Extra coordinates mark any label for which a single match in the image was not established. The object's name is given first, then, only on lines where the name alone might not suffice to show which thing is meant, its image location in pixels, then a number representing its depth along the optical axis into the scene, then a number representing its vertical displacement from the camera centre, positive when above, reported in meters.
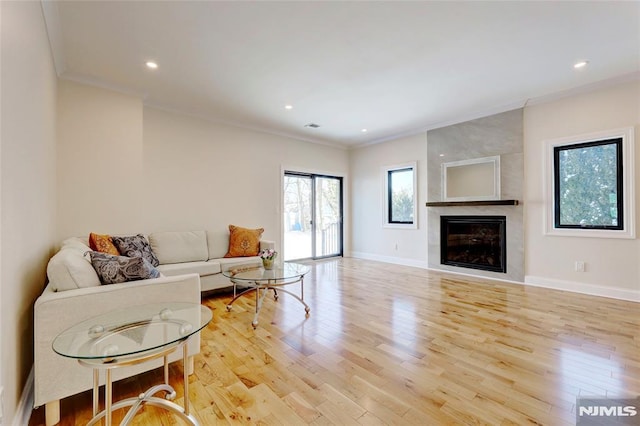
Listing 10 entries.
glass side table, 1.24 -0.59
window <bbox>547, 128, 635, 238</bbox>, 3.58 +0.35
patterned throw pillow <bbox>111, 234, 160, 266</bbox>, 3.14 -0.36
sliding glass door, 6.11 -0.04
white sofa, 1.52 -0.53
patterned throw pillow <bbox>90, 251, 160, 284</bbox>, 1.88 -0.35
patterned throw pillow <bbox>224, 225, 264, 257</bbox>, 4.42 -0.43
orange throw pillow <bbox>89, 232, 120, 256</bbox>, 2.92 -0.29
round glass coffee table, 2.95 -0.66
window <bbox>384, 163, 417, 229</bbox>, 5.88 +0.36
